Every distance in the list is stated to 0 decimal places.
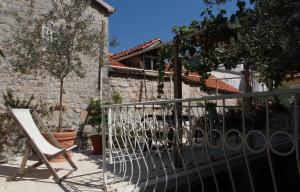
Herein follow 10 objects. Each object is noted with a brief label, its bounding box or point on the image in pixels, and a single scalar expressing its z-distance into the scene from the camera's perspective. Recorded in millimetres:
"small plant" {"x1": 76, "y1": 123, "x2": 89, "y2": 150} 8004
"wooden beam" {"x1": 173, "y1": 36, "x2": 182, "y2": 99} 4949
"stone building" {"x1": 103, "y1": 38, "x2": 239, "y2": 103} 9133
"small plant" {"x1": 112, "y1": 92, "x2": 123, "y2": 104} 8862
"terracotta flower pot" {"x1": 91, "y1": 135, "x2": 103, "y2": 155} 6930
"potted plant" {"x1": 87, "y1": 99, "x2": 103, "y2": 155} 6945
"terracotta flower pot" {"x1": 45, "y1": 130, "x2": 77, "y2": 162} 6031
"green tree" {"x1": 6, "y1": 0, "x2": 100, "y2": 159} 6227
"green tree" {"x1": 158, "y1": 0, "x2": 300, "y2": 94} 2613
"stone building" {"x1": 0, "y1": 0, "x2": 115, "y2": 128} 7141
